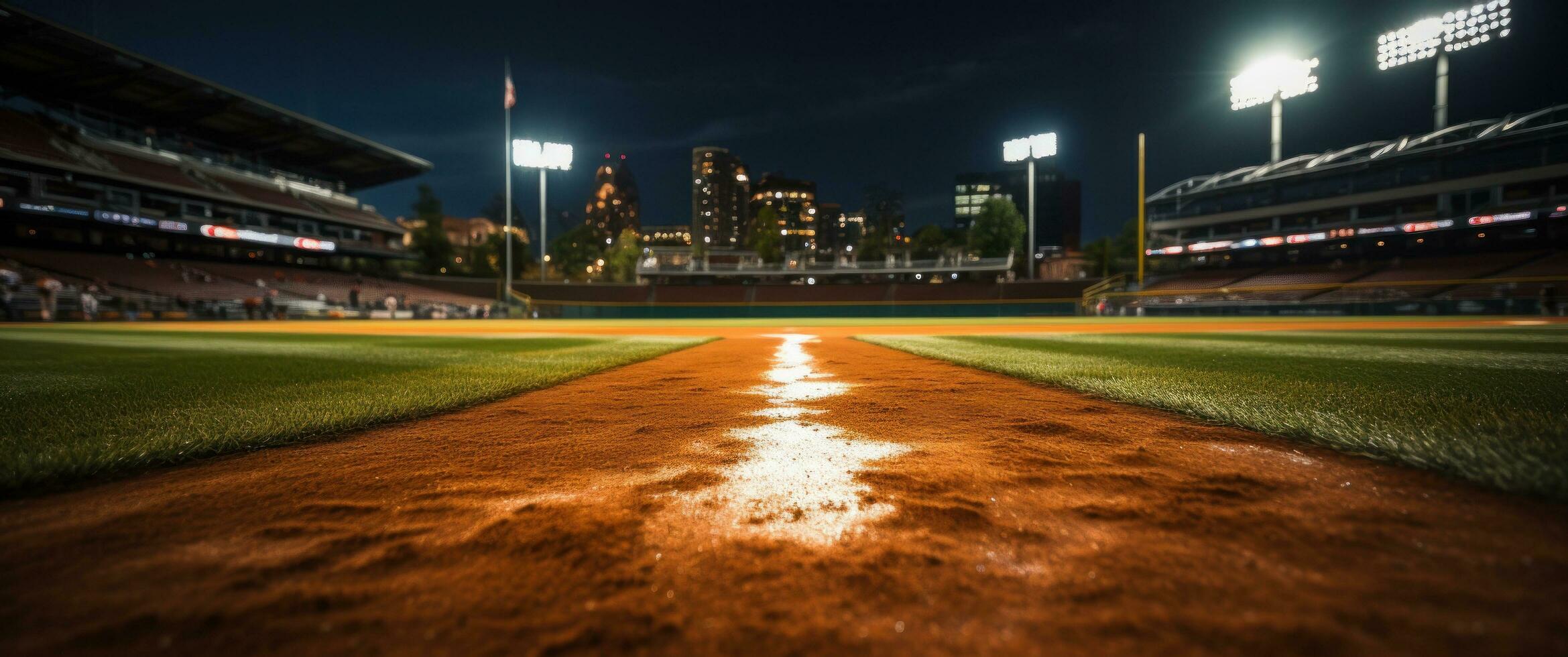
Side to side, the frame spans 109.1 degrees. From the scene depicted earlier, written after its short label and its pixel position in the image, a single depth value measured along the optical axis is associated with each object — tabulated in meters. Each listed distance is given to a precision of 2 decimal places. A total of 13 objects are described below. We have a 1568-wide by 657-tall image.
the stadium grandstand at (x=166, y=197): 23.97
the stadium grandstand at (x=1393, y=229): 26.34
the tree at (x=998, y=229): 49.53
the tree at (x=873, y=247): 56.91
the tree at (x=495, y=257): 52.00
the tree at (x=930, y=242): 55.94
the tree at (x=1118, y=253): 49.62
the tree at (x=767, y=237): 52.69
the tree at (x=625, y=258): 55.81
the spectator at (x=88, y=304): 20.14
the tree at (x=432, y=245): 48.25
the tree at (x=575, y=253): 60.25
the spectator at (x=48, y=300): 19.73
